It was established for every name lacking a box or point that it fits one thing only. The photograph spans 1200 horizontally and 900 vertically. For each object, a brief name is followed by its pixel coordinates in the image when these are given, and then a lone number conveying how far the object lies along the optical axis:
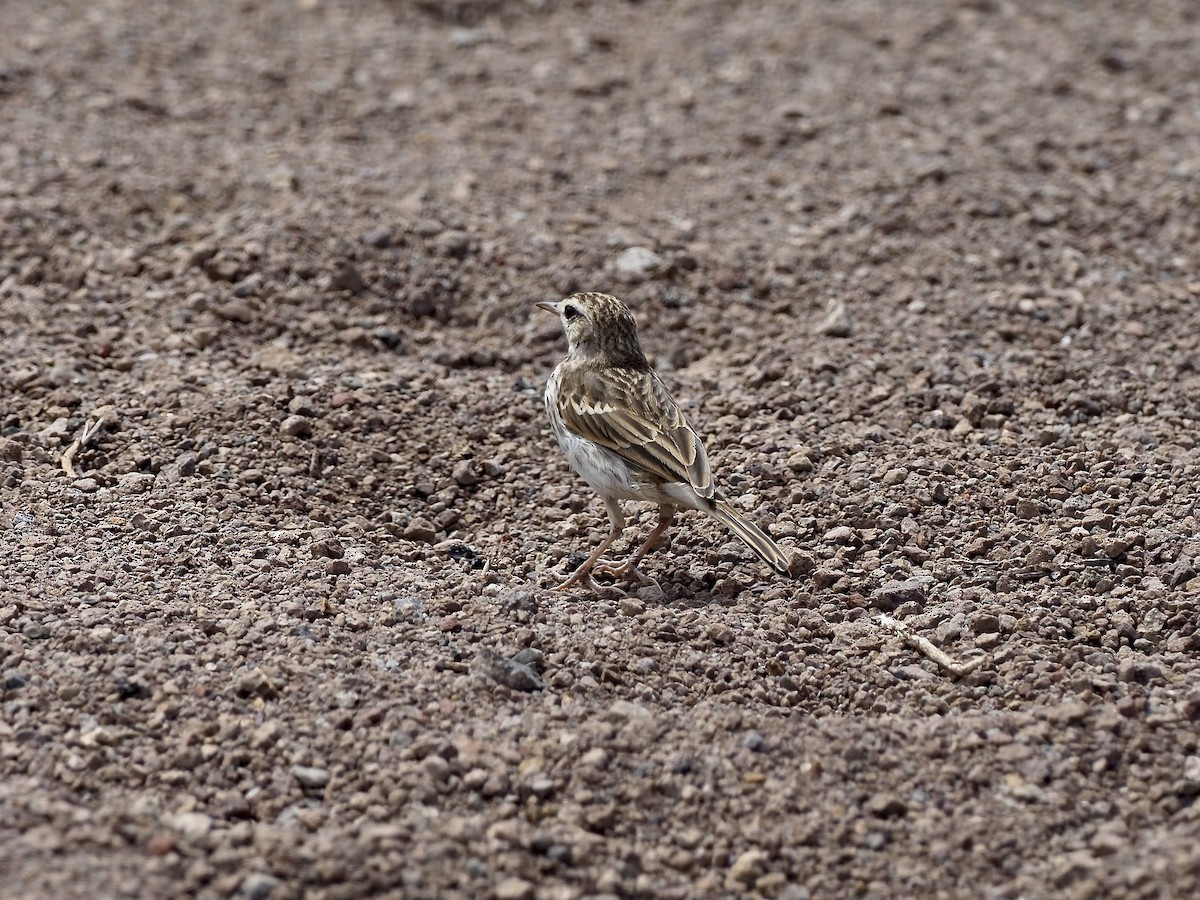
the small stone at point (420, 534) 13.05
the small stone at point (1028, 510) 12.87
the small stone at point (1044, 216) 18.31
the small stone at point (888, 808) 9.35
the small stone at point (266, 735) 9.66
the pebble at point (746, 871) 8.86
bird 12.03
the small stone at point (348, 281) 16.83
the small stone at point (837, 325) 16.30
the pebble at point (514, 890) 8.55
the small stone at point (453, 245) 17.47
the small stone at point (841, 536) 12.70
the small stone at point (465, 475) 13.87
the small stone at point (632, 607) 11.62
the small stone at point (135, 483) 13.14
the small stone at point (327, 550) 12.34
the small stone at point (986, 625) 11.28
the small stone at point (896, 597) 11.86
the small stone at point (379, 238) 17.37
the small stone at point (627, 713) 10.04
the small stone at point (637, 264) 17.27
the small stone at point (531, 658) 10.63
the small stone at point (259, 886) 8.42
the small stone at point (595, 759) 9.55
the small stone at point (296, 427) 14.01
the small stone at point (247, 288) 16.48
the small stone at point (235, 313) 16.11
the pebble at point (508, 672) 10.42
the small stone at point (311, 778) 9.39
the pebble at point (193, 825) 8.81
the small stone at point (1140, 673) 10.58
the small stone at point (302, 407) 14.34
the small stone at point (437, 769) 9.37
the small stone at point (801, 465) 13.68
